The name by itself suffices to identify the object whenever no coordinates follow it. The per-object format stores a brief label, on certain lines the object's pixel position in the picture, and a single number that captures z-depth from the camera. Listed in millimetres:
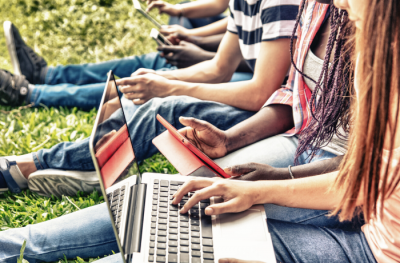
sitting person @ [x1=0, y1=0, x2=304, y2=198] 1540
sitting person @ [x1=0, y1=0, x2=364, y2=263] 1233
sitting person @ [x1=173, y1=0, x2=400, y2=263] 724
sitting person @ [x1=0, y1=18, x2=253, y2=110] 2260
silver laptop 917
